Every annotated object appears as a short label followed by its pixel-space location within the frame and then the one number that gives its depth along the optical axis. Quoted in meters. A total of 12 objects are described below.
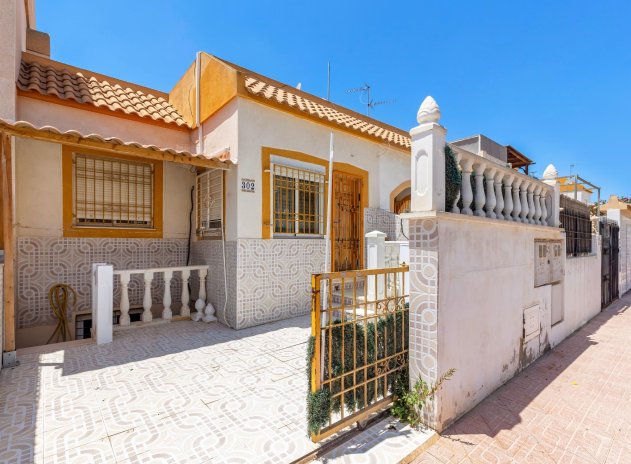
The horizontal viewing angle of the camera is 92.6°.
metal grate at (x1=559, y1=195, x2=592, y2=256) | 5.80
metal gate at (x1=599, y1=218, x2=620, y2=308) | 7.88
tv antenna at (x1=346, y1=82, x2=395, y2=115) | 11.73
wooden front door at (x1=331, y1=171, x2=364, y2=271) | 7.20
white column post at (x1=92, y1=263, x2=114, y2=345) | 4.59
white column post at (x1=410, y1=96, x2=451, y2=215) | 2.63
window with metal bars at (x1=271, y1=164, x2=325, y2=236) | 6.11
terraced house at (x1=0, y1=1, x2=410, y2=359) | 5.34
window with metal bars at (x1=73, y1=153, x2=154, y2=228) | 5.85
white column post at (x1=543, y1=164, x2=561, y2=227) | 5.06
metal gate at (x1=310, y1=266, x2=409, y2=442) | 2.31
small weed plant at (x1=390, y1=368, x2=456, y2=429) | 2.61
